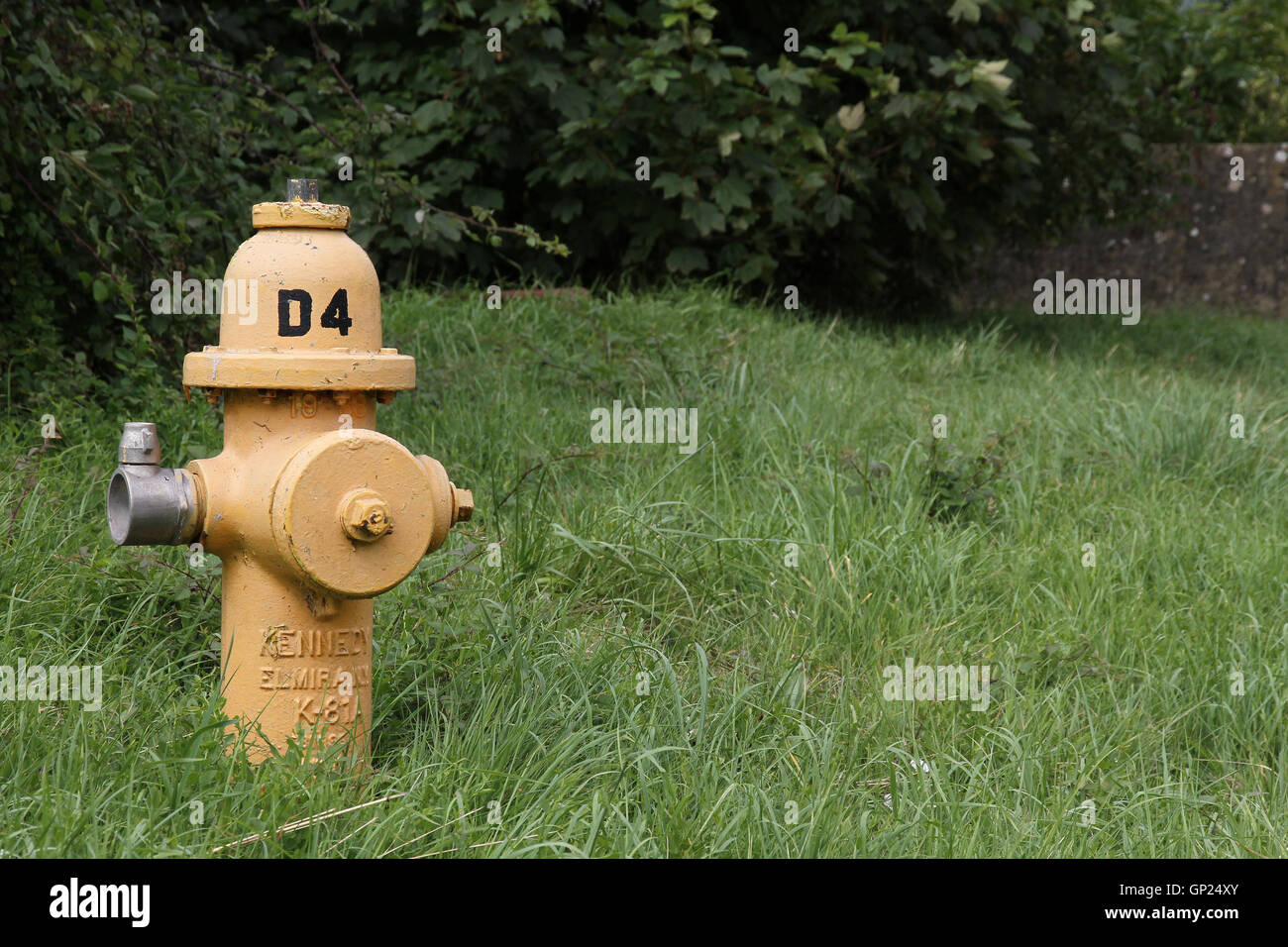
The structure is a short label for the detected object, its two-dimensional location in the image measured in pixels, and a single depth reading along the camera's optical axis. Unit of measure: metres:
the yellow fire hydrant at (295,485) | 2.06
